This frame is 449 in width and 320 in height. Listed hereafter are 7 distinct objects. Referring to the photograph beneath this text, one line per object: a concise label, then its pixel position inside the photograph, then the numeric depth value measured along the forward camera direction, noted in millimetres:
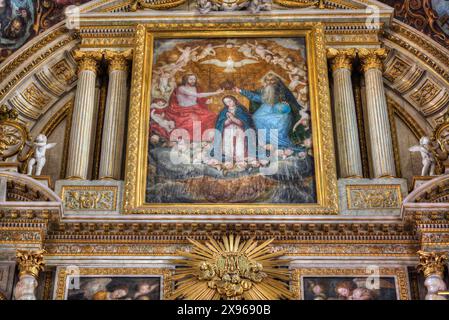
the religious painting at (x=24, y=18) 19500
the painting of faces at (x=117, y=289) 16375
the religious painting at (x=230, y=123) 17516
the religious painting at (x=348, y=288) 16312
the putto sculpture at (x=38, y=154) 17734
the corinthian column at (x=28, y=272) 16016
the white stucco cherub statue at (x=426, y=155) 17547
